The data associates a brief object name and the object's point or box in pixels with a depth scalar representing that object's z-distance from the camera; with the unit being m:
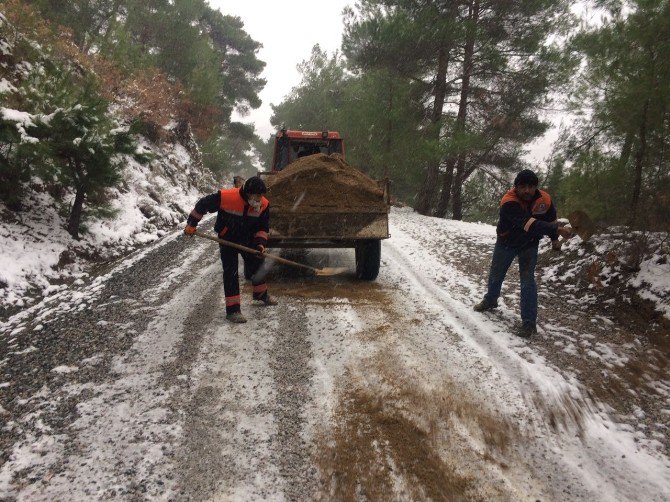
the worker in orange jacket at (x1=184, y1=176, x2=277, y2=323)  3.98
